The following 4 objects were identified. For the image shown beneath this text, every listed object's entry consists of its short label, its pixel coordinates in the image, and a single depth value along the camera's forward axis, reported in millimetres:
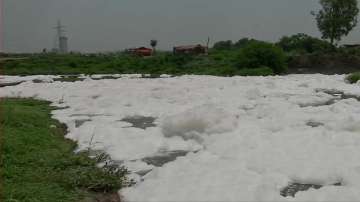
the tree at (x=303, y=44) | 25478
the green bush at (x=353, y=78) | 11453
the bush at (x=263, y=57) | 18469
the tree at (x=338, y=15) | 23875
